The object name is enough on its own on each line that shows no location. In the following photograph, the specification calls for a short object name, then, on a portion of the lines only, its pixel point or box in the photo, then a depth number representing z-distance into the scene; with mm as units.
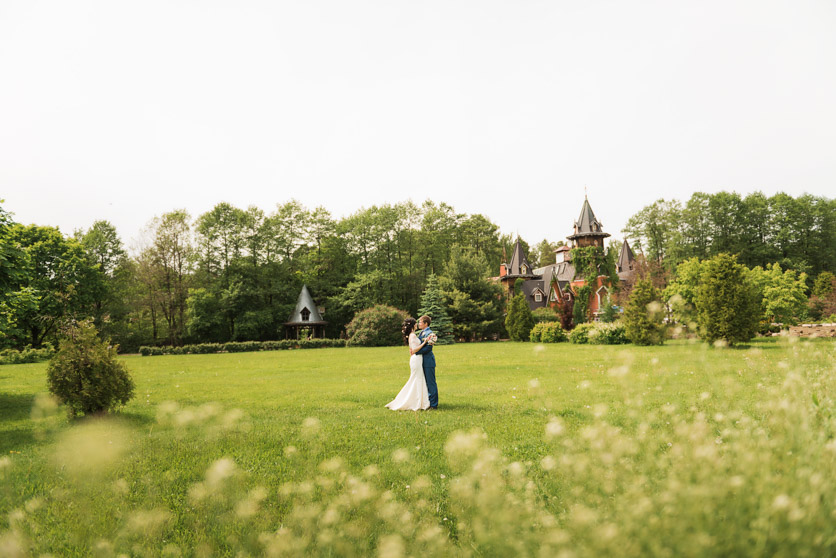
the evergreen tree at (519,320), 37656
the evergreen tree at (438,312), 39094
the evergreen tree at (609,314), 37572
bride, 9711
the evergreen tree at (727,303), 19250
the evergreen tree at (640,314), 25500
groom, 9719
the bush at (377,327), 37719
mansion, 47625
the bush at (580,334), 30984
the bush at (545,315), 41844
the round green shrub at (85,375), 8859
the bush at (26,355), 29984
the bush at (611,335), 28672
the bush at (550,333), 33594
